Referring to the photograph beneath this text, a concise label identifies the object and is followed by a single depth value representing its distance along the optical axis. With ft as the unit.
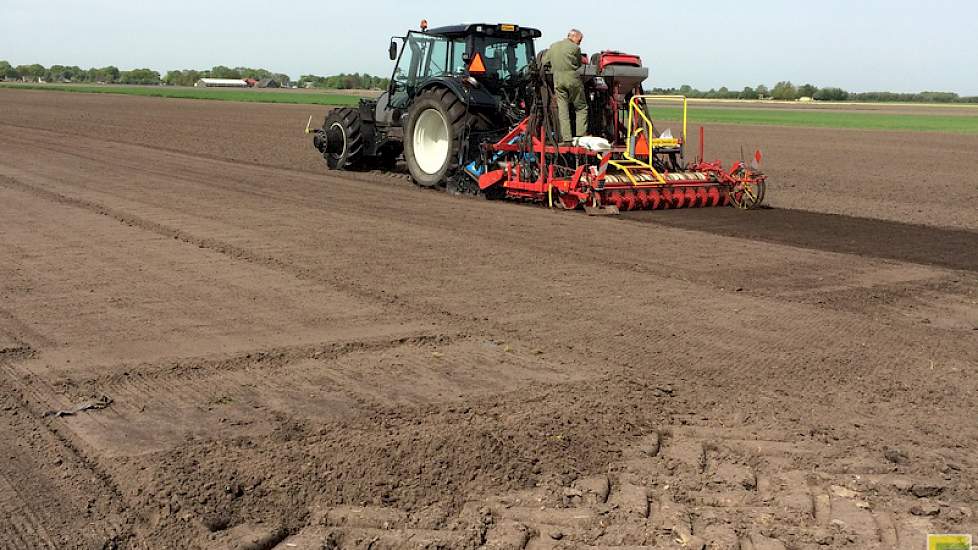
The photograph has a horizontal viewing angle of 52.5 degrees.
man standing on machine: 41.55
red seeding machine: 41.27
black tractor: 45.91
